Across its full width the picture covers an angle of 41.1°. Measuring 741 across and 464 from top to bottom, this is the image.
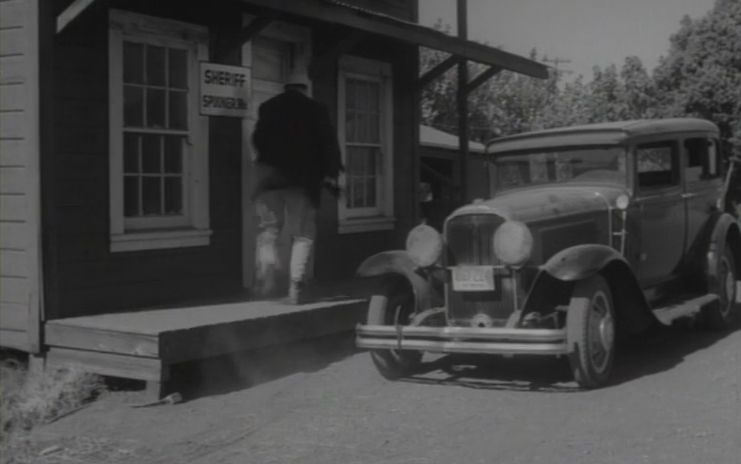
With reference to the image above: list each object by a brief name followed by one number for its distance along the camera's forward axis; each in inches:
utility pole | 471.8
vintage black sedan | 265.6
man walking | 323.0
